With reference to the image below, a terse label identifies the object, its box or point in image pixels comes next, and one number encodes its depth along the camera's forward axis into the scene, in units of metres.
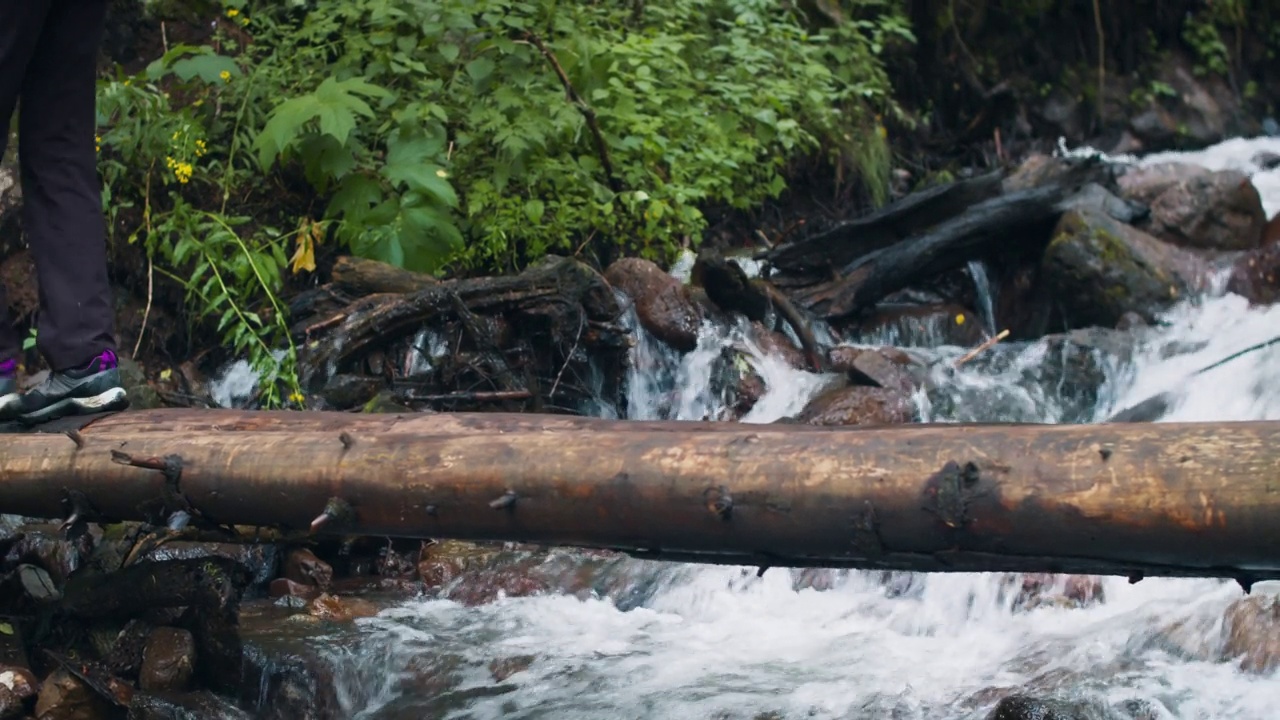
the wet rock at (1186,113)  12.35
